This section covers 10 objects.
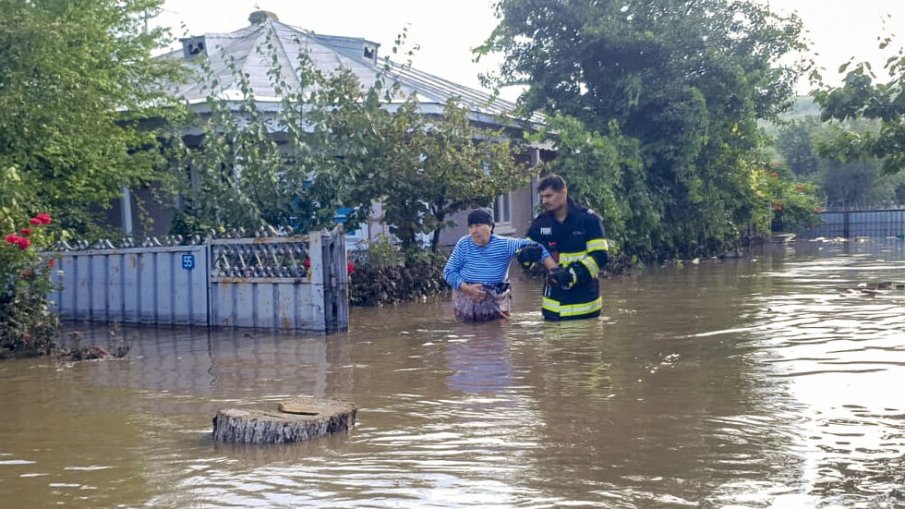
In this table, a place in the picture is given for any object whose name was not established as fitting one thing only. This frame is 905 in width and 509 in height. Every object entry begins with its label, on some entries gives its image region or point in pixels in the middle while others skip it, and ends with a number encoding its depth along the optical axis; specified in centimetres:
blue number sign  1344
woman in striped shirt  1142
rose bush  1077
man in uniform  1024
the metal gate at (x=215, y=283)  1230
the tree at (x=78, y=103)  1299
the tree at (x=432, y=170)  1537
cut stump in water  640
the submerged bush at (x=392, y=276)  1536
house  1974
